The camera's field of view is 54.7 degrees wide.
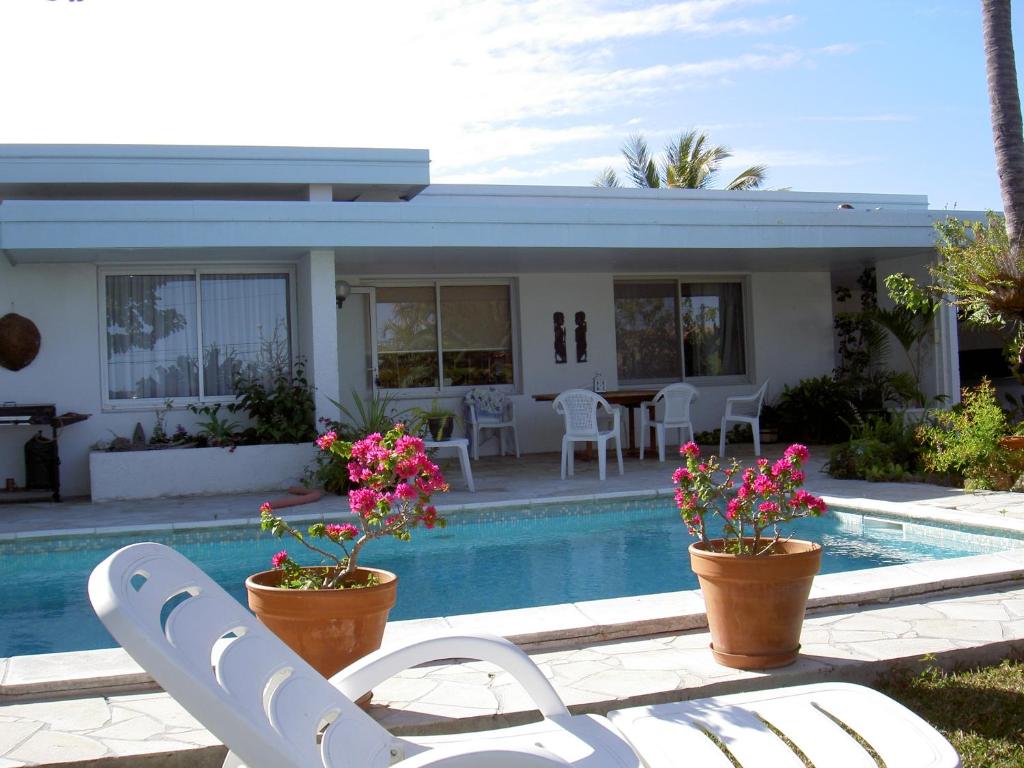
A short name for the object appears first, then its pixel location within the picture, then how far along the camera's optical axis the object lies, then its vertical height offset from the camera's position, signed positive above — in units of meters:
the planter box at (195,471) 9.57 -0.77
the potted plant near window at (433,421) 10.45 -0.39
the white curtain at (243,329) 11.00 +0.70
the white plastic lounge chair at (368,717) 2.00 -0.80
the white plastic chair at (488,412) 11.98 -0.36
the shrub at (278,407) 10.02 -0.17
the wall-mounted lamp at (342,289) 11.57 +1.16
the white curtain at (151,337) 10.77 +0.63
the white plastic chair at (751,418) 11.16 -0.49
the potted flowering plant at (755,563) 3.82 -0.73
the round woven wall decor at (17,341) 10.16 +0.59
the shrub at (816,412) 13.00 -0.53
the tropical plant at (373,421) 9.66 -0.34
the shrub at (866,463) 9.17 -0.87
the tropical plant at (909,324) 11.78 +0.54
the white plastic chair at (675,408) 10.91 -0.34
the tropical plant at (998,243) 8.73 +1.20
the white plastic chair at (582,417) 9.94 -0.37
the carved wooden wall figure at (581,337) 13.22 +0.58
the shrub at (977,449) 8.36 -0.71
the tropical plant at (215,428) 10.00 -0.37
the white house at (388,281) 9.53 +1.28
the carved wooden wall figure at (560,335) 13.11 +0.61
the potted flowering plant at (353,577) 3.44 -0.70
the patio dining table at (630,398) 11.17 -0.22
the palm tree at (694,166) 28.03 +6.01
